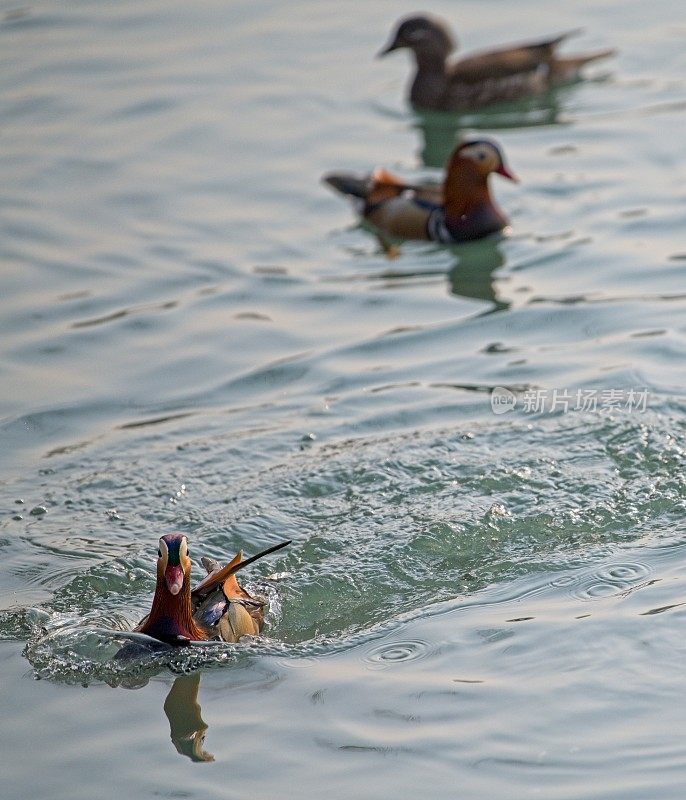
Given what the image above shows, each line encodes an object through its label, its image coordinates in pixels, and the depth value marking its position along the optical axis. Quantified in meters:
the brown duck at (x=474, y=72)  28.45
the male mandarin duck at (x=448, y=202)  22.73
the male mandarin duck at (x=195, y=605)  12.06
